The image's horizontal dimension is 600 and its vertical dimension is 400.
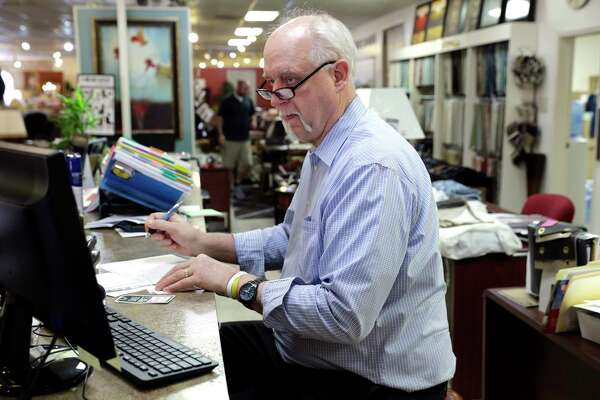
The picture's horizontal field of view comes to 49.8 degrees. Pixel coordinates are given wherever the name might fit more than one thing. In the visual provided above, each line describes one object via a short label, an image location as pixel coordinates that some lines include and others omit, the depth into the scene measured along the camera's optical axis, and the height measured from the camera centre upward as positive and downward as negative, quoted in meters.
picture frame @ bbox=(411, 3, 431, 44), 9.15 +1.16
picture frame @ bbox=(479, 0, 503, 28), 6.78 +0.96
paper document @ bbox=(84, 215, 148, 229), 2.59 -0.47
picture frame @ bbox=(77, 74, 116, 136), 6.79 +0.07
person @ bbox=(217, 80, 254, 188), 9.88 -0.39
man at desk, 1.44 -0.37
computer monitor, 1.02 -0.24
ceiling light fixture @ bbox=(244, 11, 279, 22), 10.12 +1.43
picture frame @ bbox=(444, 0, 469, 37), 7.73 +1.05
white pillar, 6.65 +0.38
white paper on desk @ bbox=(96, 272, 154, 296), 1.80 -0.51
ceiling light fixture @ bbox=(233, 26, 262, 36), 13.02 +1.52
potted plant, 4.69 -0.11
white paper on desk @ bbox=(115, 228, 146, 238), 2.48 -0.50
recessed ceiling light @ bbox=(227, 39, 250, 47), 16.12 +1.58
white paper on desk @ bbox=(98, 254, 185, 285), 1.92 -0.51
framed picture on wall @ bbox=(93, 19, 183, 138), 7.08 +0.41
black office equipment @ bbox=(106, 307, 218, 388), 1.25 -0.51
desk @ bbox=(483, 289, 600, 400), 2.30 -0.98
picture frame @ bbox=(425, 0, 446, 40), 8.45 +1.11
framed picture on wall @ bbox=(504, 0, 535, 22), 6.43 +0.93
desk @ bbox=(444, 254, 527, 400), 3.13 -0.98
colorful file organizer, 2.71 -0.32
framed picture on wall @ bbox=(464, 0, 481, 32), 7.29 +1.00
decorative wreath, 6.33 +0.32
